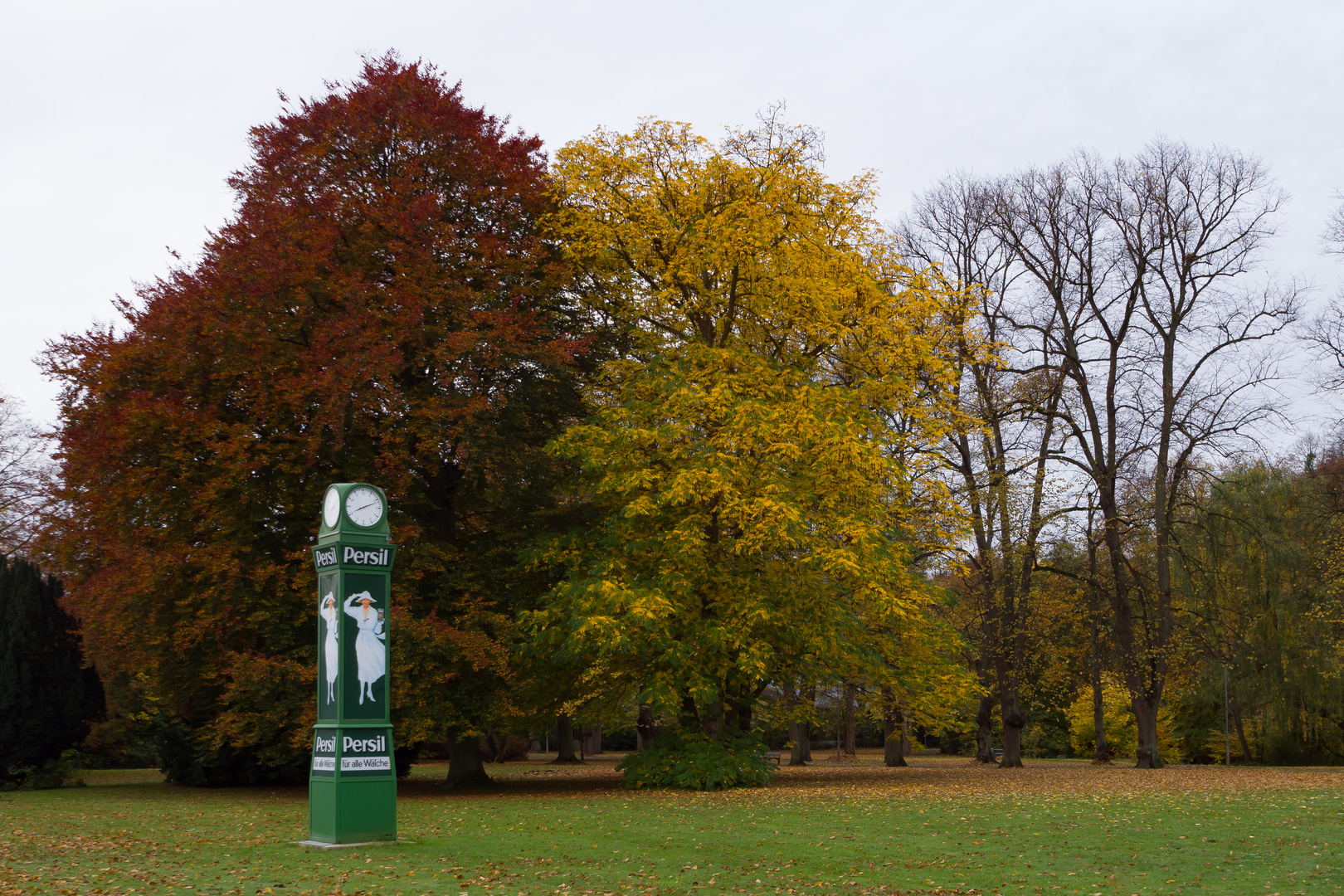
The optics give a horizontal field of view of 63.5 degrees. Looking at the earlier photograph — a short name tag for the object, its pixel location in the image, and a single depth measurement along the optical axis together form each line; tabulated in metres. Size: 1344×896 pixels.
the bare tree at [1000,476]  30.09
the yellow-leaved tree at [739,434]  20.83
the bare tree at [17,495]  36.59
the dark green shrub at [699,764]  20.97
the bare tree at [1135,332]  29.62
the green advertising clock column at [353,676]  12.34
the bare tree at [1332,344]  29.00
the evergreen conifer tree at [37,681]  22.72
